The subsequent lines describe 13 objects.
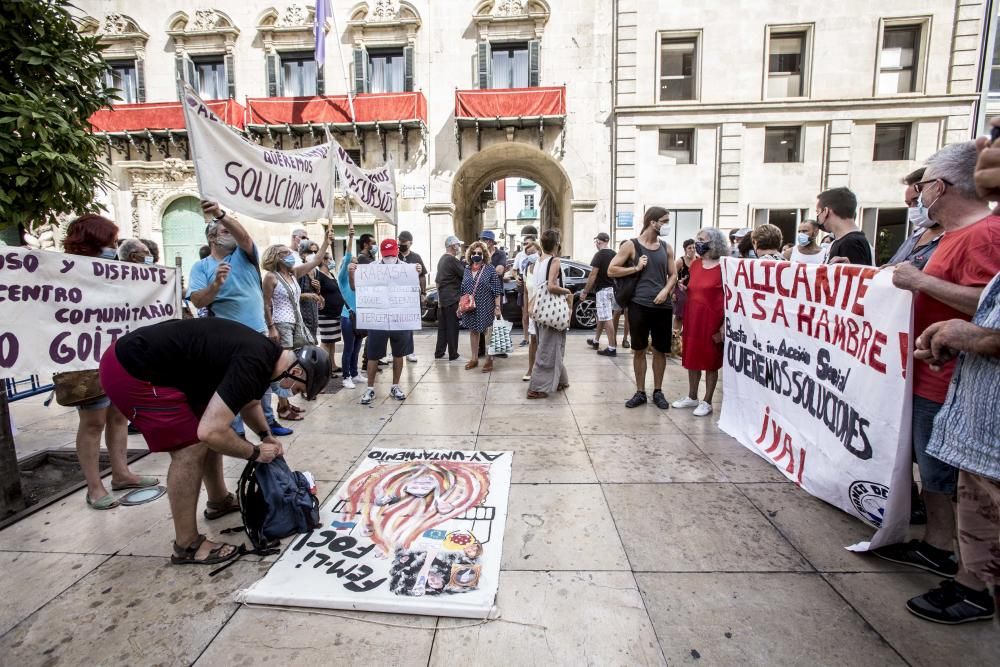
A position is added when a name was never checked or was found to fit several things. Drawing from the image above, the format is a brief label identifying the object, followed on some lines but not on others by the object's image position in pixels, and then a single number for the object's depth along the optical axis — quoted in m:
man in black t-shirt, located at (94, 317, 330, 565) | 2.41
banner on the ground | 2.24
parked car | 10.76
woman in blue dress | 6.95
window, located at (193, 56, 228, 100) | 17.28
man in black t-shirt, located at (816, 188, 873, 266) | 3.58
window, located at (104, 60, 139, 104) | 17.45
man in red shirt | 2.08
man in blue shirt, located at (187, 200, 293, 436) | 3.60
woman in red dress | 4.68
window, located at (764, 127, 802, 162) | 15.94
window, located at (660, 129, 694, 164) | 16.16
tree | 2.77
